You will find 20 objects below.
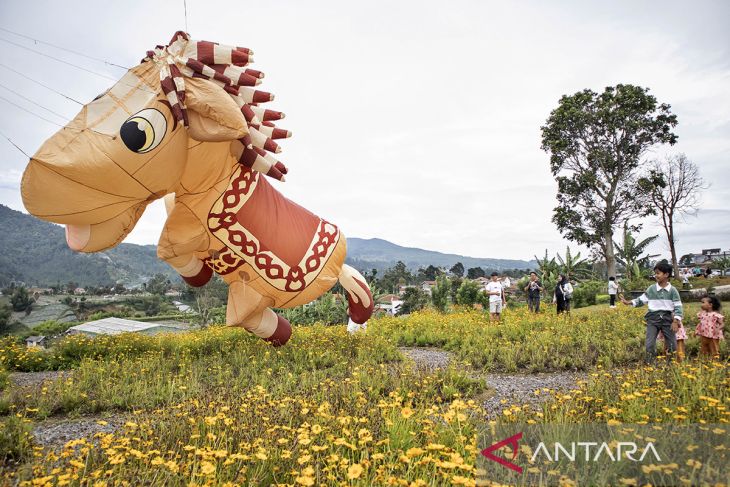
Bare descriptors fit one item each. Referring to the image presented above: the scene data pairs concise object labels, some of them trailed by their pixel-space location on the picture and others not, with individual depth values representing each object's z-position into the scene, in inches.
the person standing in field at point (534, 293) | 520.1
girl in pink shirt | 241.4
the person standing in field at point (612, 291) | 628.3
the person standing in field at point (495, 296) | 452.1
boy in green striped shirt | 237.3
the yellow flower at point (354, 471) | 85.1
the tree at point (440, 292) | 867.4
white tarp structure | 1221.0
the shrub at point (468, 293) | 849.5
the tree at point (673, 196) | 1066.7
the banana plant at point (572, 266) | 973.8
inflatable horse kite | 165.0
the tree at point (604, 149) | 916.0
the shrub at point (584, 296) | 828.6
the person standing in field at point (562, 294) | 497.7
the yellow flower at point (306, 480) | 80.6
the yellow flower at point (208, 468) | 85.5
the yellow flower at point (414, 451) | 91.4
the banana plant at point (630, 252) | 1088.1
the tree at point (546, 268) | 960.8
